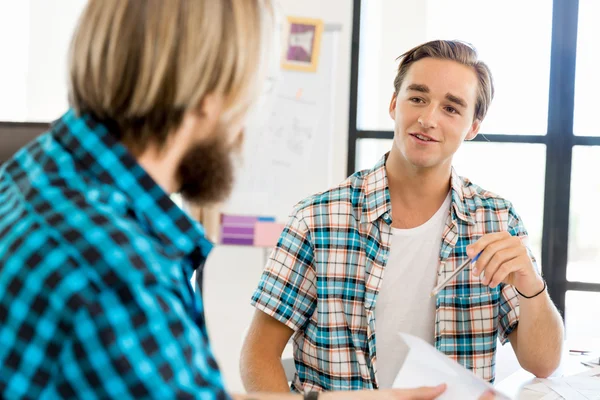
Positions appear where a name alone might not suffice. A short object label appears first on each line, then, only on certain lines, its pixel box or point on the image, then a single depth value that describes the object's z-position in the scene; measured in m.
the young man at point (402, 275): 1.56
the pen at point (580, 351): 1.81
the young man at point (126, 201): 0.58
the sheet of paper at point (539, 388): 1.36
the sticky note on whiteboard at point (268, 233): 3.03
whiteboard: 3.04
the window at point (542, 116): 3.04
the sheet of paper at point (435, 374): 0.97
